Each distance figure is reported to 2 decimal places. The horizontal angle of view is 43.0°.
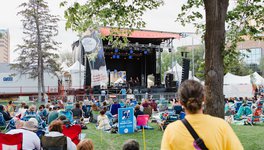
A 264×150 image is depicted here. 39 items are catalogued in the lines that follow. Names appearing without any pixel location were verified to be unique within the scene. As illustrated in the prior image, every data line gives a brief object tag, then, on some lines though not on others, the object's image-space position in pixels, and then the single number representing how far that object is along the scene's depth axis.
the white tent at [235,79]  33.50
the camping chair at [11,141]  5.13
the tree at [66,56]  85.79
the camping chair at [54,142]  5.27
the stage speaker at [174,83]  32.97
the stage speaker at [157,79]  35.72
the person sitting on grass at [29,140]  5.24
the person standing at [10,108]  15.40
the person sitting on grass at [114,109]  14.98
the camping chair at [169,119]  12.67
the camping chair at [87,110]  17.06
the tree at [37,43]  35.19
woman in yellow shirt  2.05
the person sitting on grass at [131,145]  4.15
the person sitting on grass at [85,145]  4.35
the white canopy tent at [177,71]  34.29
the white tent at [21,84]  32.72
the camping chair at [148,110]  16.46
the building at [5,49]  169.75
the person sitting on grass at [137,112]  13.14
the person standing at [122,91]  28.45
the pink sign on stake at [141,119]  11.66
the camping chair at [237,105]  18.33
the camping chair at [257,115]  14.89
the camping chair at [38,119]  9.77
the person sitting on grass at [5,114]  12.66
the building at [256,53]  81.00
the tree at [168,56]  73.69
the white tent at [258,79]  36.75
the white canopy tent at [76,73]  28.60
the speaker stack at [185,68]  28.23
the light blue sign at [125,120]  11.82
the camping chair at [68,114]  13.15
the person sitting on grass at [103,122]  12.81
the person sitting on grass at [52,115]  12.16
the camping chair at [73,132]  6.78
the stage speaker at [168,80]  33.51
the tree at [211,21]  4.98
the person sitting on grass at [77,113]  13.82
